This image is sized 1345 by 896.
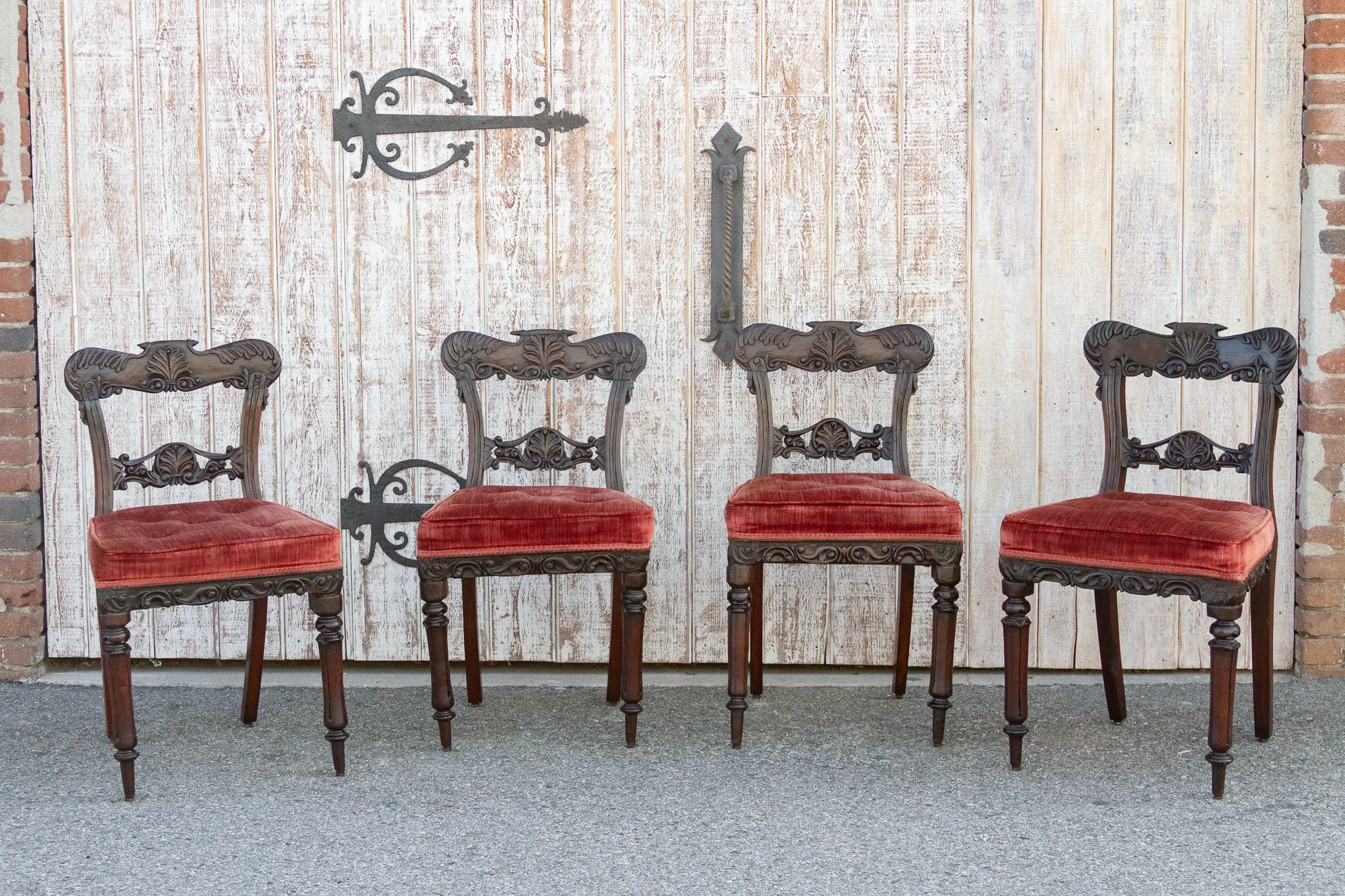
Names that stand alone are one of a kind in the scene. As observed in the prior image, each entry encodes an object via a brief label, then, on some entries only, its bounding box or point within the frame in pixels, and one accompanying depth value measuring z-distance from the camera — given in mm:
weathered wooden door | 2967
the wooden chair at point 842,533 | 2453
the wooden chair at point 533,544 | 2451
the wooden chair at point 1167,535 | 2232
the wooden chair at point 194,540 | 2248
